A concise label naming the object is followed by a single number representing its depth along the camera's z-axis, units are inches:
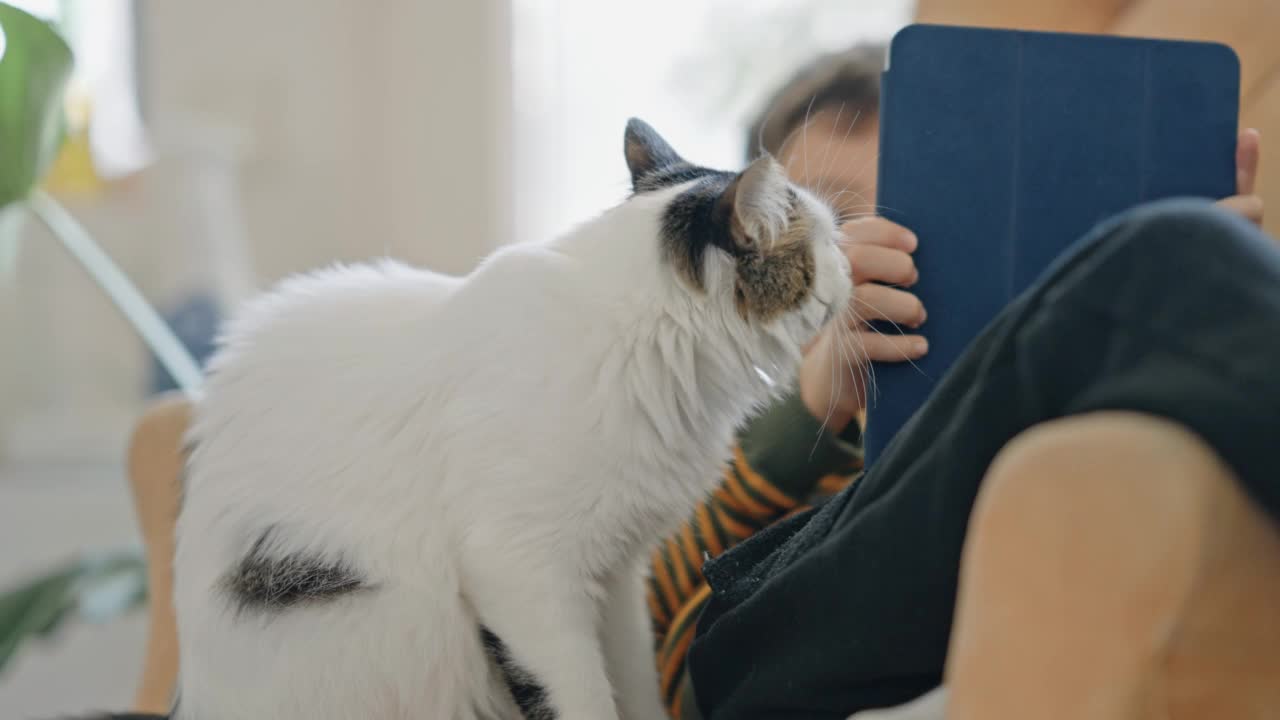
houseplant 48.6
